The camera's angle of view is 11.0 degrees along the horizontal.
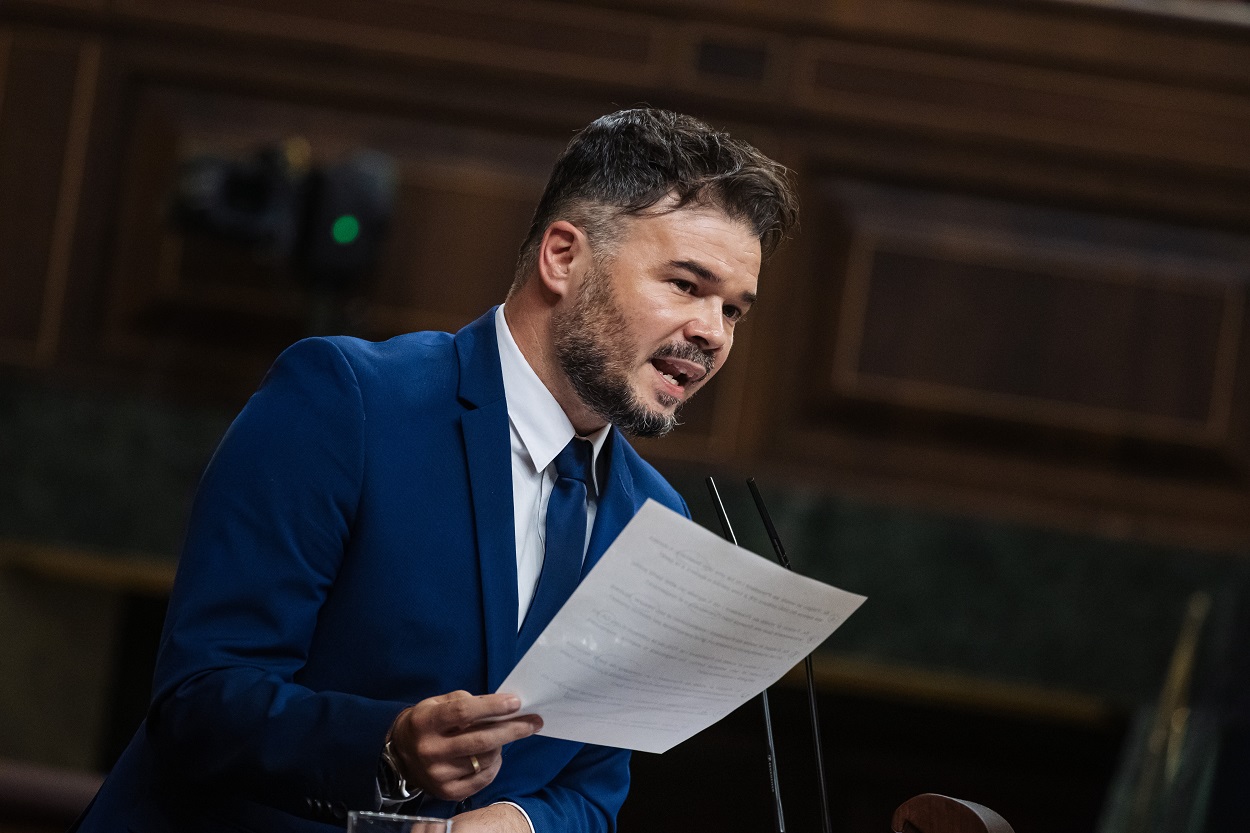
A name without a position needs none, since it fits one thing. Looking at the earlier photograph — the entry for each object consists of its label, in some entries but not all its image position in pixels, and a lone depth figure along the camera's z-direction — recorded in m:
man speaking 6.63
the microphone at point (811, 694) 6.72
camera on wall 12.22
